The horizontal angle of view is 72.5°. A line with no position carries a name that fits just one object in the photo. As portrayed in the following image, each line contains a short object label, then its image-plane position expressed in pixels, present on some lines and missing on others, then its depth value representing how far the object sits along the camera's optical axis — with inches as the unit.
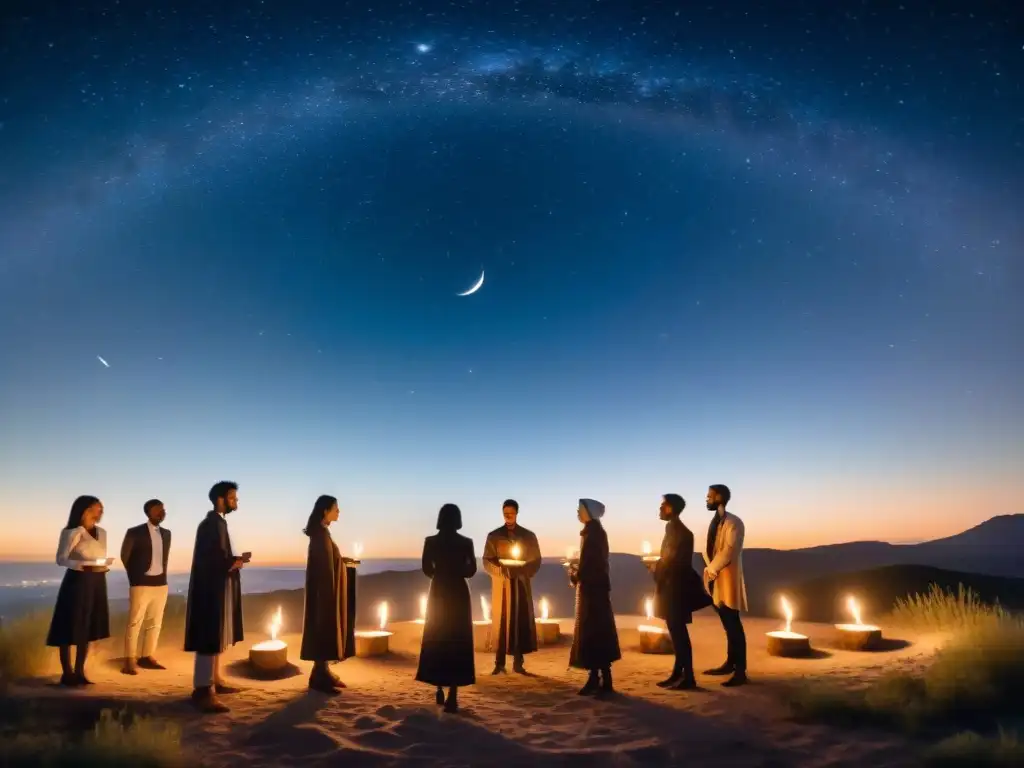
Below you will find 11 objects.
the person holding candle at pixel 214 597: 318.5
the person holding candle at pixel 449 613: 316.5
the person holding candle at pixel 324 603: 343.9
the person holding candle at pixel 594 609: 343.0
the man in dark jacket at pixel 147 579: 387.9
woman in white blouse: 340.2
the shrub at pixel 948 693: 288.2
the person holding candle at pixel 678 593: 352.5
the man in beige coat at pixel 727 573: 362.6
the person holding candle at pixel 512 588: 401.1
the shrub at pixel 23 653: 359.9
